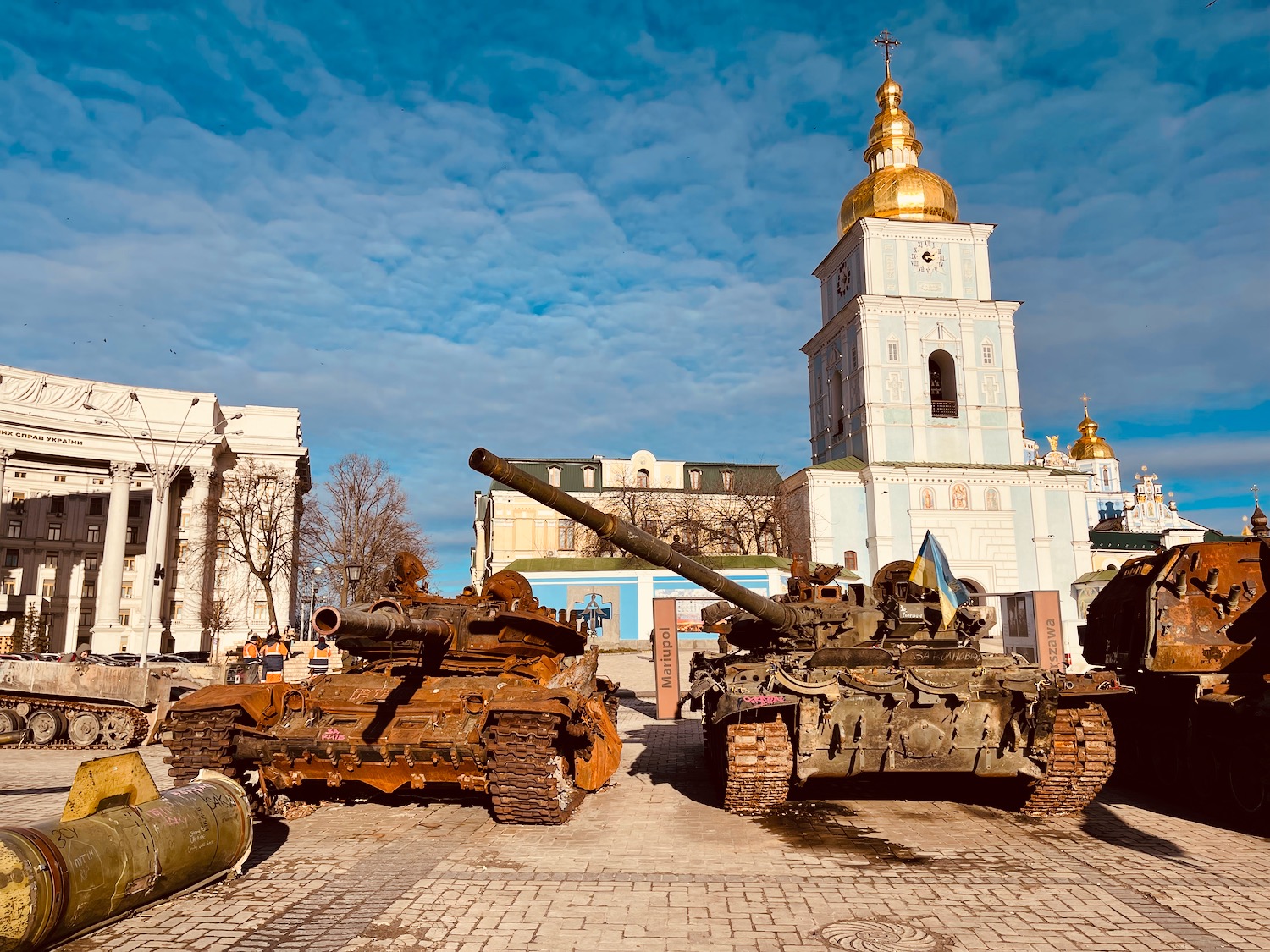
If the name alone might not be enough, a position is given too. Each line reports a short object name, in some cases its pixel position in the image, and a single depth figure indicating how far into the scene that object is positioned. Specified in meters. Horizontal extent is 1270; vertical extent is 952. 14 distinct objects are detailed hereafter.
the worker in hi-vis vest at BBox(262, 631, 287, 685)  18.52
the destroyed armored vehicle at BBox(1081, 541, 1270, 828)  8.57
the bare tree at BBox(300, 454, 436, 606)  35.84
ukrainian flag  11.20
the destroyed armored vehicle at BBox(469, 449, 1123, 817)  8.27
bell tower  41.03
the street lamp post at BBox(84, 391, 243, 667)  22.67
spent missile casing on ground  4.72
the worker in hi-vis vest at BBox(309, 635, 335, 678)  21.62
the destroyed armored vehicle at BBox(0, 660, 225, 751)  14.52
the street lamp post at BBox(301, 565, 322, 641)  38.18
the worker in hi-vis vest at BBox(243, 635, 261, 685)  18.00
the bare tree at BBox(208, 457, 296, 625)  38.28
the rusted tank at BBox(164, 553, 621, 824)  7.91
